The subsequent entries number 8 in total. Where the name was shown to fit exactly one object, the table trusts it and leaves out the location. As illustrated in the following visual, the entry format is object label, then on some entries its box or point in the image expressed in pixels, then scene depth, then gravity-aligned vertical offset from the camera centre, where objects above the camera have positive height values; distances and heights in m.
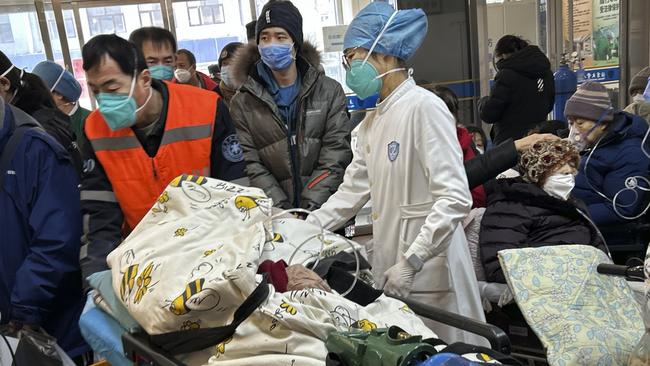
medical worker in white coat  1.88 -0.47
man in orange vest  2.00 -0.26
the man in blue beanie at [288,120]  2.59 -0.30
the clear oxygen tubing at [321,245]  1.72 -0.60
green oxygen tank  1.12 -0.61
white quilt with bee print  1.35 -0.55
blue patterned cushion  2.07 -1.06
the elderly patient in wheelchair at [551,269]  2.11 -0.96
